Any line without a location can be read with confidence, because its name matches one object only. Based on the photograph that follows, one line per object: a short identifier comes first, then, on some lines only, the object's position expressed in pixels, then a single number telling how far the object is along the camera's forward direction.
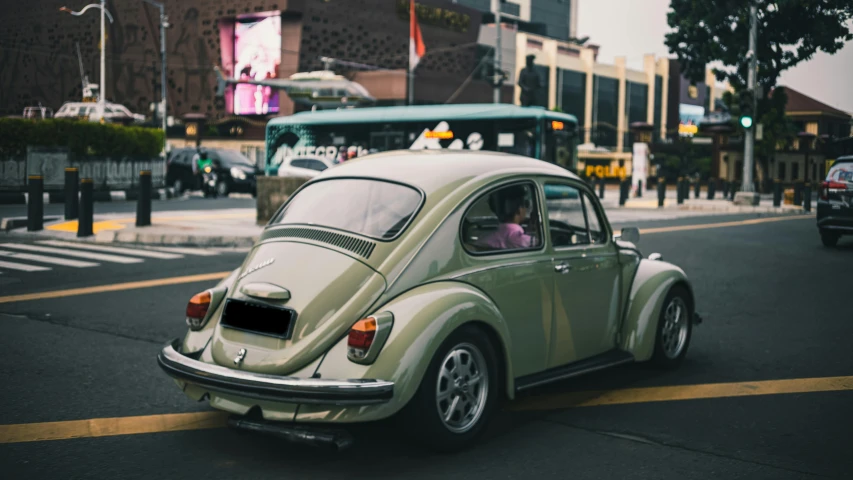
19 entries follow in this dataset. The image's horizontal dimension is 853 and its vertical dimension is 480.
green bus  27.95
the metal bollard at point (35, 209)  17.59
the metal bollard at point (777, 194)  34.24
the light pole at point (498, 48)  35.46
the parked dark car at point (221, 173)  35.31
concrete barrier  18.06
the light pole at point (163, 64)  45.79
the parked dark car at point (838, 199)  16.39
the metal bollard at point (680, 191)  34.16
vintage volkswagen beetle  4.50
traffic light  30.47
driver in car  5.48
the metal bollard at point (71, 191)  18.55
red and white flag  40.22
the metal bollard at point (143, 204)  17.72
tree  44.00
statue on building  25.48
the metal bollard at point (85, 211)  16.59
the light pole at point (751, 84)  32.84
